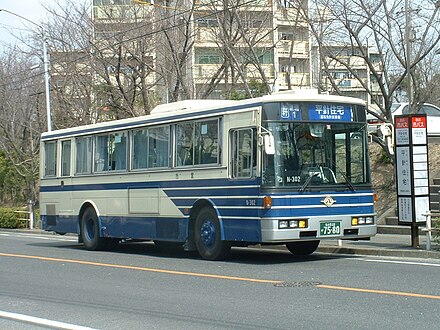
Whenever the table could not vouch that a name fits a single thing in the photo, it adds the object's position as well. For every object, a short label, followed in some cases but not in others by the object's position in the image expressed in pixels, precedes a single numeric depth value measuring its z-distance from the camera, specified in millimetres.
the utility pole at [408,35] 21625
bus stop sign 16547
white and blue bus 15141
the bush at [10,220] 36875
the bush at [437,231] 15829
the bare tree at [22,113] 39594
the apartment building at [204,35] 26998
